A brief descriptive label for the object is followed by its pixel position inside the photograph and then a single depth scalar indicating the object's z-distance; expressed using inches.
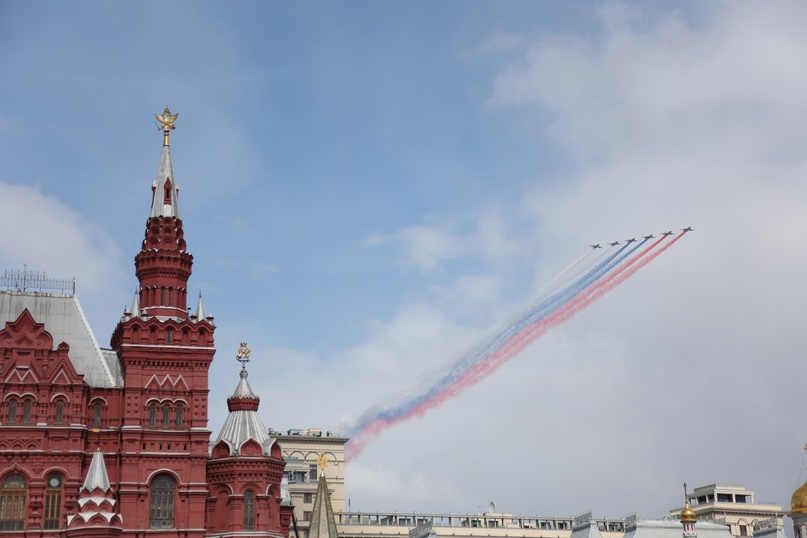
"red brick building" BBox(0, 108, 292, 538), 3752.5
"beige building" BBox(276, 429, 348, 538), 6289.4
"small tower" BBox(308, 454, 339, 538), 4352.9
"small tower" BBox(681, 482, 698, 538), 4694.9
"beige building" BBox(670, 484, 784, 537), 7295.3
